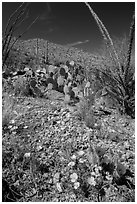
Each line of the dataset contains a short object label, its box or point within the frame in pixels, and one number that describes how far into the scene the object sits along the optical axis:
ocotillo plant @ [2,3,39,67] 2.04
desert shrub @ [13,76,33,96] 3.79
